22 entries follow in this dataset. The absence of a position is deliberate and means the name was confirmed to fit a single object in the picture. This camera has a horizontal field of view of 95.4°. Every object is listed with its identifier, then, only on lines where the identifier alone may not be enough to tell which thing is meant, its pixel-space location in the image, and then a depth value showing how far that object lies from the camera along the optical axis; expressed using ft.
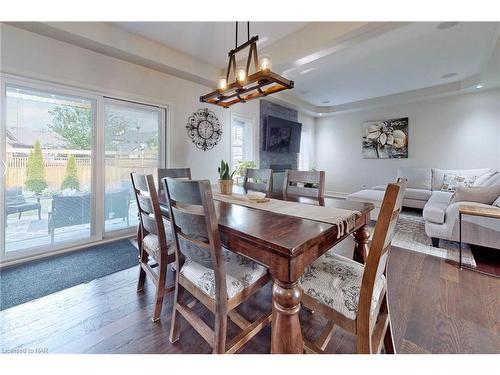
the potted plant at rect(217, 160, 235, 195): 6.76
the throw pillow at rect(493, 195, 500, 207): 8.01
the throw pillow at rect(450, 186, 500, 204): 8.45
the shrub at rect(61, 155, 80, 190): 8.77
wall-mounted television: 17.02
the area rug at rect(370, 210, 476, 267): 8.33
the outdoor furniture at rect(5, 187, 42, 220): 7.63
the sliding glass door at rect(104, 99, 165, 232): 9.91
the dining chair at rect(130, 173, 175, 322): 4.63
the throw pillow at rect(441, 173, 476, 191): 14.56
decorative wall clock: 12.34
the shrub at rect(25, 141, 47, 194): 7.98
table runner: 4.02
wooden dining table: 3.00
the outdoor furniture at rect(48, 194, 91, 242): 8.63
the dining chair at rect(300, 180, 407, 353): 2.85
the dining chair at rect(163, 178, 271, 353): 3.33
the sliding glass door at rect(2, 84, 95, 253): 7.63
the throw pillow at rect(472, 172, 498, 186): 12.53
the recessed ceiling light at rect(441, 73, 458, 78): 13.66
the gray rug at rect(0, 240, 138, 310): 6.06
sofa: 7.91
